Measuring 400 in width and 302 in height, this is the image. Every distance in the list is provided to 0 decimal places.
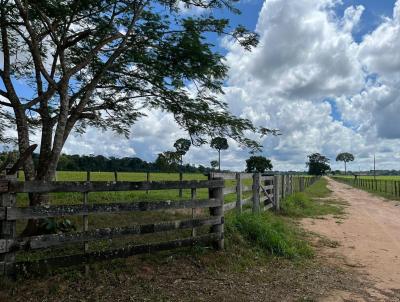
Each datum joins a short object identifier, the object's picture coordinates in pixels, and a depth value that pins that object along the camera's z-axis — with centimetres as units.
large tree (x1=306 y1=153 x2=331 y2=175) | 14612
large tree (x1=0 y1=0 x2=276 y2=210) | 961
